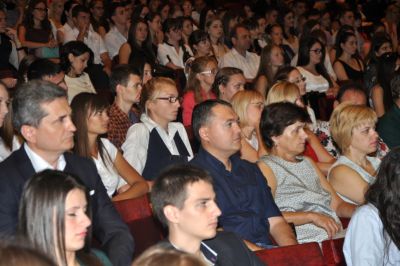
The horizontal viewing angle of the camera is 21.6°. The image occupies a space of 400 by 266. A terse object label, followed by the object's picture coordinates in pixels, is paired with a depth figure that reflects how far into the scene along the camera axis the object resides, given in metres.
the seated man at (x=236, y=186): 5.05
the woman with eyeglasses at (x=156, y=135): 6.48
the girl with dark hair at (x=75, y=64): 8.59
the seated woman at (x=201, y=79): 8.58
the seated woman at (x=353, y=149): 5.80
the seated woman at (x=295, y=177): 5.56
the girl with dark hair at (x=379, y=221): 4.09
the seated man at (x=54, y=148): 4.23
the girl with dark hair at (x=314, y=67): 10.01
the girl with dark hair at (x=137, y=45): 10.87
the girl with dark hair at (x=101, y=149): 5.47
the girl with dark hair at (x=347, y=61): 11.26
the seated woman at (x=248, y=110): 6.85
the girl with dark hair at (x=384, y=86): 8.72
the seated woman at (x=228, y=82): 8.22
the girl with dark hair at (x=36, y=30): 10.94
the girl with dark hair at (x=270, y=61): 9.71
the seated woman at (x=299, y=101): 7.11
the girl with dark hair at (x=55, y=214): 3.42
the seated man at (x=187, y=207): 3.72
